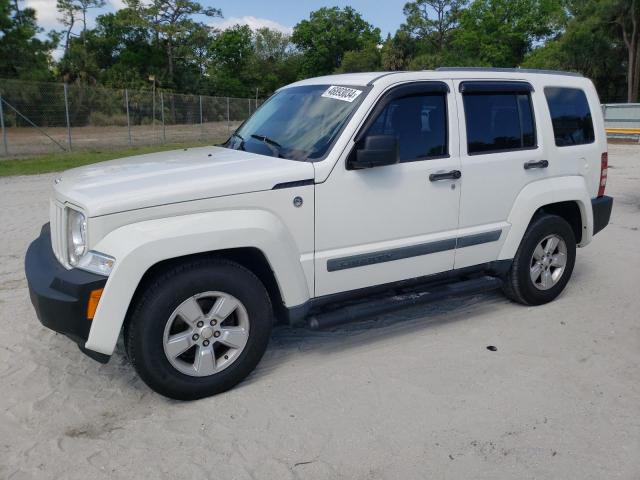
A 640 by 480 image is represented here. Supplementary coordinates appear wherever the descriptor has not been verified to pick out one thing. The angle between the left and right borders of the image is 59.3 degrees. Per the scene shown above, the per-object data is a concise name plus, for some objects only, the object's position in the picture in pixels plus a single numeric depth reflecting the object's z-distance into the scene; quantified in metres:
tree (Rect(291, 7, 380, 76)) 77.38
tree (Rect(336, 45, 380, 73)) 67.31
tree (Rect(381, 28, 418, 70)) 65.94
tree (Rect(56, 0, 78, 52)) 56.22
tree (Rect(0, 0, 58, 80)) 35.66
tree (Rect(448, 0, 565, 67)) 58.91
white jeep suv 3.22
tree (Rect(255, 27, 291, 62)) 75.00
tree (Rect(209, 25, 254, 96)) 69.56
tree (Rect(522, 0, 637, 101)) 41.12
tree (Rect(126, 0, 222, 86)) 56.22
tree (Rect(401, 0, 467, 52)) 70.50
